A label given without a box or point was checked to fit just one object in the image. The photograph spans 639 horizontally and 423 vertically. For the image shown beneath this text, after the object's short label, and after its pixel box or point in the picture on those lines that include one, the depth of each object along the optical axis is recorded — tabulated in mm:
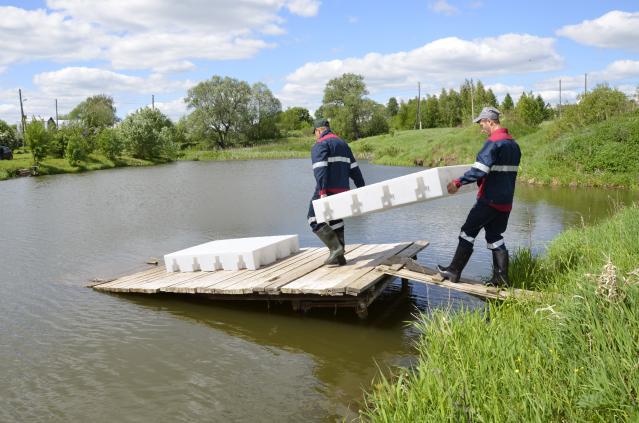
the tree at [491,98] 69706
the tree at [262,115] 87500
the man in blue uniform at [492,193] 6340
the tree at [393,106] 103500
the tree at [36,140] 47594
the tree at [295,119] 114625
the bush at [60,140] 52156
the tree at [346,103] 81750
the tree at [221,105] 85062
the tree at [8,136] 62022
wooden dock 7234
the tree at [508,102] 71194
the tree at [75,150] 50469
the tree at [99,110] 96625
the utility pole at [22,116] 59544
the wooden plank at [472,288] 6256
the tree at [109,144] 57031
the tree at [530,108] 58362
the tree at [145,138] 62094
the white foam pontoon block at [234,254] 8992
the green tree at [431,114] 82188
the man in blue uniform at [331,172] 7770
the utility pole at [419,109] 81638
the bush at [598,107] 28500
